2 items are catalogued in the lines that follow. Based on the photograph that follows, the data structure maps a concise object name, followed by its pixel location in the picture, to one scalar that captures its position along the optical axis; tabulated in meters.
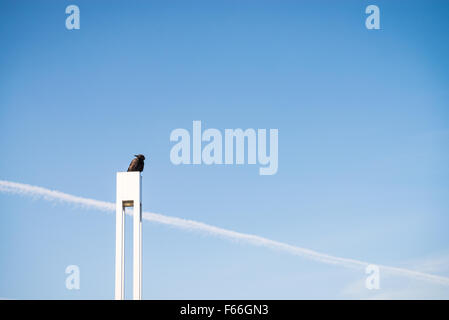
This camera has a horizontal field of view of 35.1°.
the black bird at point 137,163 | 17.17
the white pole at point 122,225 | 16.33
